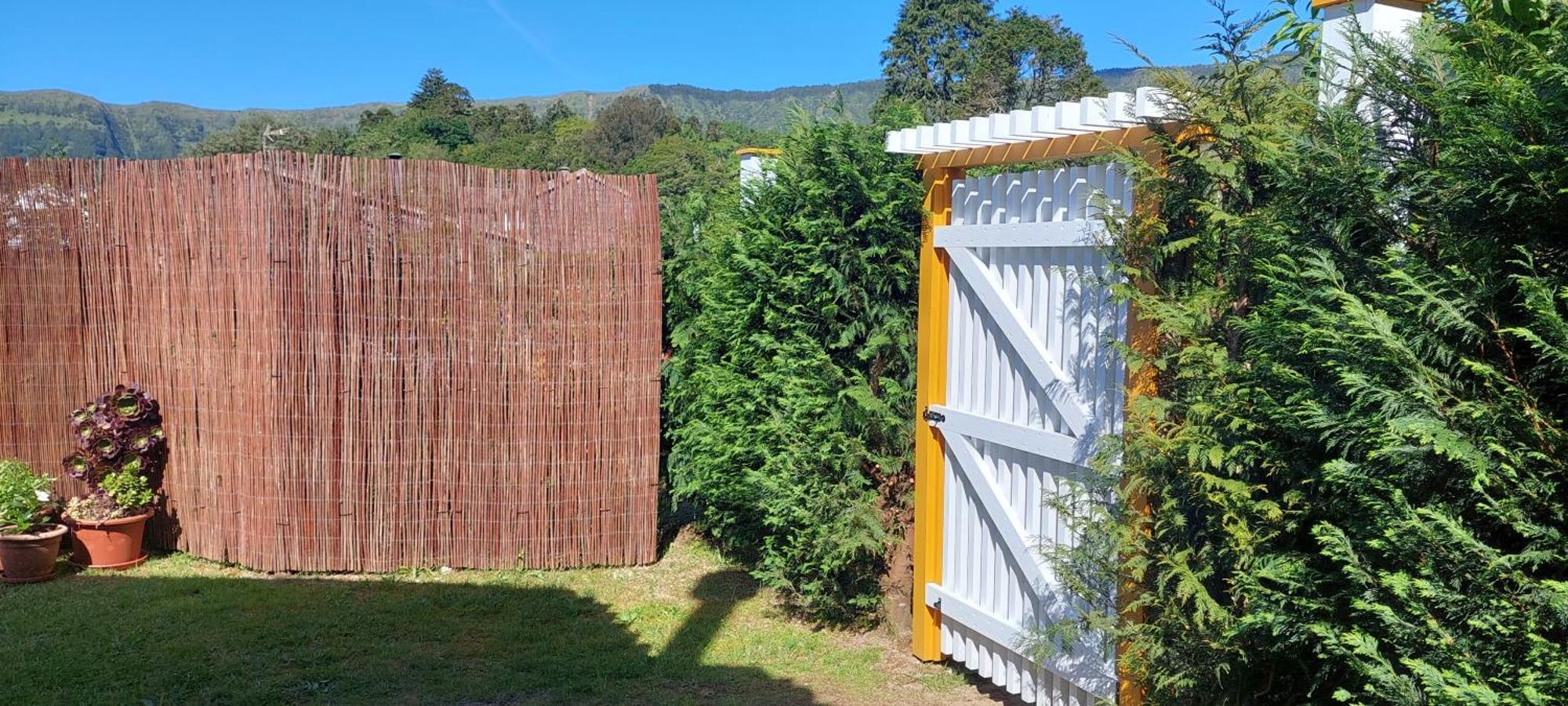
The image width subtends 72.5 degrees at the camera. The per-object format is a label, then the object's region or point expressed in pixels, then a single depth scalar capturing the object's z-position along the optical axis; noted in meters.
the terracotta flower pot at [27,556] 5.95
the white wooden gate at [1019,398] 3.63
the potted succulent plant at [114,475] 6.20
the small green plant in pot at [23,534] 5.95
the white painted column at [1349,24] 2.63
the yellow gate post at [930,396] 4.55
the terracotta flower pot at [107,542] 6.18
